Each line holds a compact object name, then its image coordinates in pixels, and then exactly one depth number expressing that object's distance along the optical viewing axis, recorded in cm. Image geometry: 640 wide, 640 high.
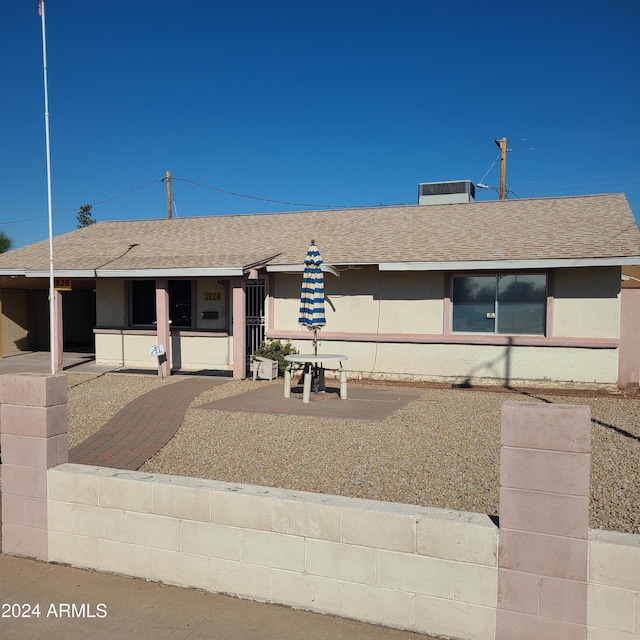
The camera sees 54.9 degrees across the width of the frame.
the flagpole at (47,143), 1222
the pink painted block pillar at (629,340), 1291
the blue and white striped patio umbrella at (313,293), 1165
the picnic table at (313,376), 1105
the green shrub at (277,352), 1450
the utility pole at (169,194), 3002
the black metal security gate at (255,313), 1599
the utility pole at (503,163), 2447
